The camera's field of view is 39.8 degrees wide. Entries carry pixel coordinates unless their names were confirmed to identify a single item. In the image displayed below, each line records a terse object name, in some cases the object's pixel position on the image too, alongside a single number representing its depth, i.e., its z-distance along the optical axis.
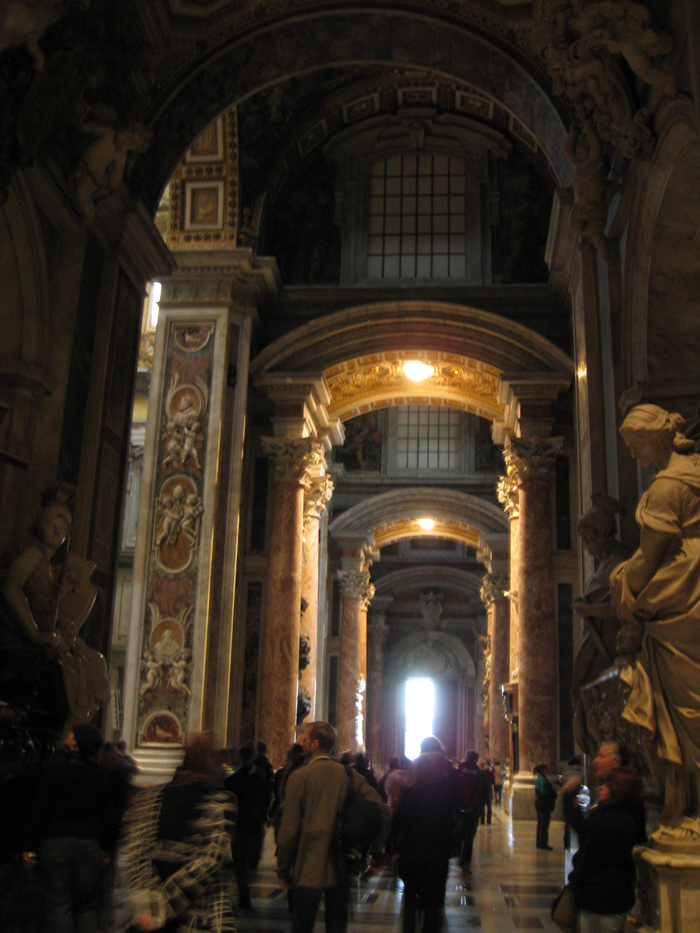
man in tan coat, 4.04
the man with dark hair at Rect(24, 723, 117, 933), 4.28
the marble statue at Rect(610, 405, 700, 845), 4.63
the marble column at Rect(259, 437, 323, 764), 13.84
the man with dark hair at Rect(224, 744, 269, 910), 6.63
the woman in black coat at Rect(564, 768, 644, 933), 3.81
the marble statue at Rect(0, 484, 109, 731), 6.18
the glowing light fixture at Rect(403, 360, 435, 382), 16.16
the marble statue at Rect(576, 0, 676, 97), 6.42
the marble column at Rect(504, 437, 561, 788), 13.41
